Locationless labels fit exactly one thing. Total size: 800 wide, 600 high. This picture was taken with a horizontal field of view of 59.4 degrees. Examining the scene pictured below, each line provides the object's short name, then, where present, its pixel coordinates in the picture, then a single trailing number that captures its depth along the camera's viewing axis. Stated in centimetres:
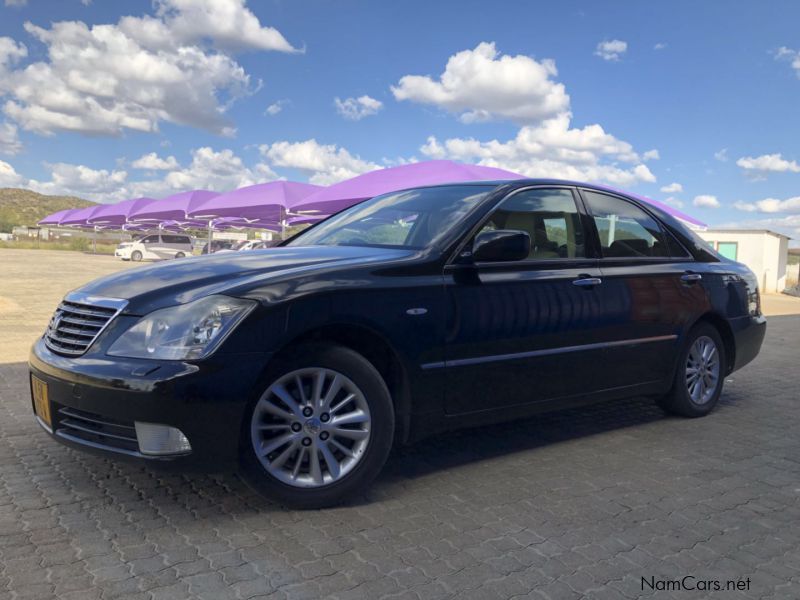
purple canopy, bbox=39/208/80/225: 5816
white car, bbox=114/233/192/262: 3934
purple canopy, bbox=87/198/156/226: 4472
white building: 2720
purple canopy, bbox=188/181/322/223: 2125
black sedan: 302
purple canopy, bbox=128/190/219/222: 3177
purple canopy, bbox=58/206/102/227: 5181
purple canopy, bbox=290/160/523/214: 1445
